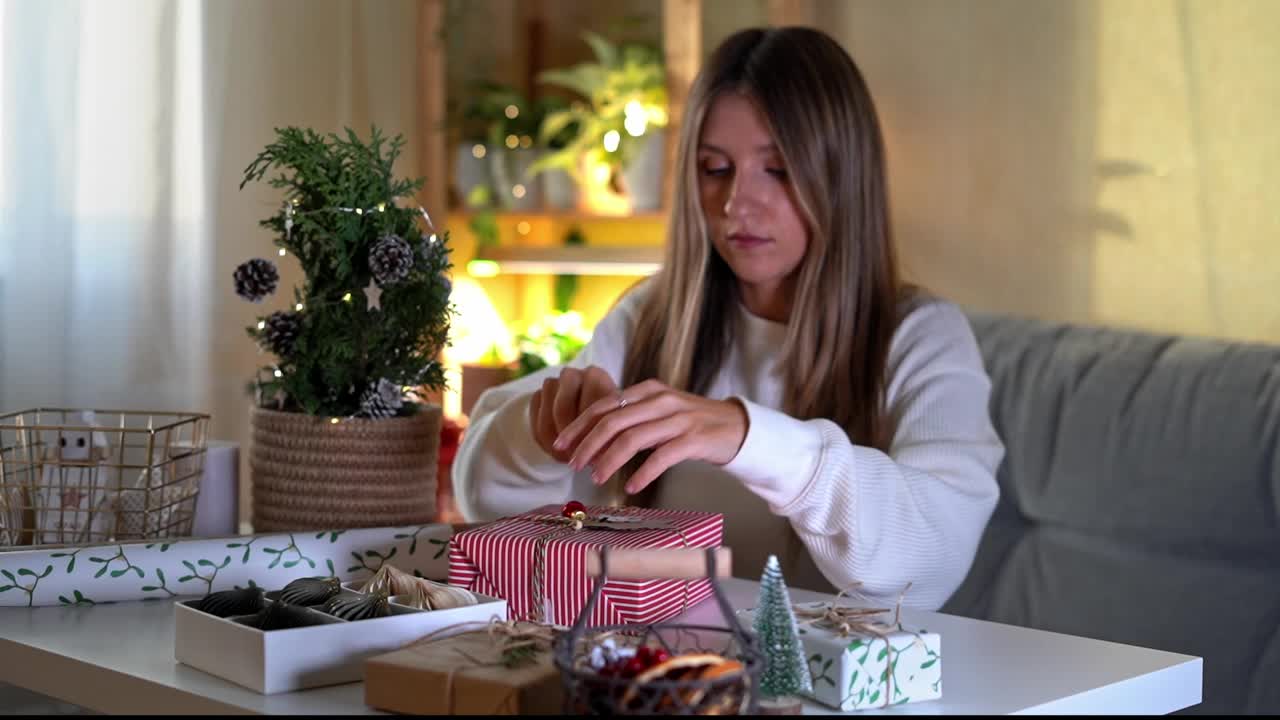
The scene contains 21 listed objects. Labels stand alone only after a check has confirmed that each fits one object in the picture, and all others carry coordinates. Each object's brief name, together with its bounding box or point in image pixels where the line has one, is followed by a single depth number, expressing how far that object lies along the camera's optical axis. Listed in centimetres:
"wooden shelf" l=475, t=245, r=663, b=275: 291
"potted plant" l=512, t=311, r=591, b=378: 277
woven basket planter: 127
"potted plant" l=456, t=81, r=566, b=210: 305
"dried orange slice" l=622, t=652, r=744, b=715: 63
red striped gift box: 94
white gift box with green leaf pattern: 76
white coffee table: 78
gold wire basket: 117
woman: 136
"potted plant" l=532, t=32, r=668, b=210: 287
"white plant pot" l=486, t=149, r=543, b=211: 305
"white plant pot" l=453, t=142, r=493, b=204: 309
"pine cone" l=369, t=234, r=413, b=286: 124
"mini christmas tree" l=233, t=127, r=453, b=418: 129
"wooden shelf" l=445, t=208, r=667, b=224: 290
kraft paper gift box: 69
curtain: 205
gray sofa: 156
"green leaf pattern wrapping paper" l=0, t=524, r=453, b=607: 104
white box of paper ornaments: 78
